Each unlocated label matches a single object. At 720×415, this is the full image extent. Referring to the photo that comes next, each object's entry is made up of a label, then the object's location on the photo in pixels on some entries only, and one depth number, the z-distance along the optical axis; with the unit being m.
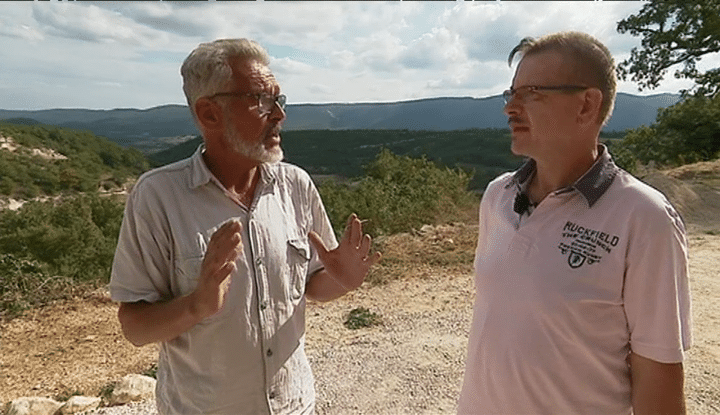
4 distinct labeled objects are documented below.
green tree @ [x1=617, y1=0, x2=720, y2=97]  12.66
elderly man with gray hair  1.59
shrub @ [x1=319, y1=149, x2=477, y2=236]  10.16
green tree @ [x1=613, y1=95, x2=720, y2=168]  15.66
